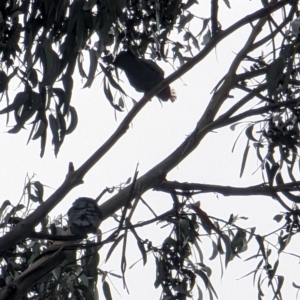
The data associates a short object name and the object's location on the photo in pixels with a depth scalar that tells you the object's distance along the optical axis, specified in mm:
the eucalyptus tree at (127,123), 32075
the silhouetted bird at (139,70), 32836
